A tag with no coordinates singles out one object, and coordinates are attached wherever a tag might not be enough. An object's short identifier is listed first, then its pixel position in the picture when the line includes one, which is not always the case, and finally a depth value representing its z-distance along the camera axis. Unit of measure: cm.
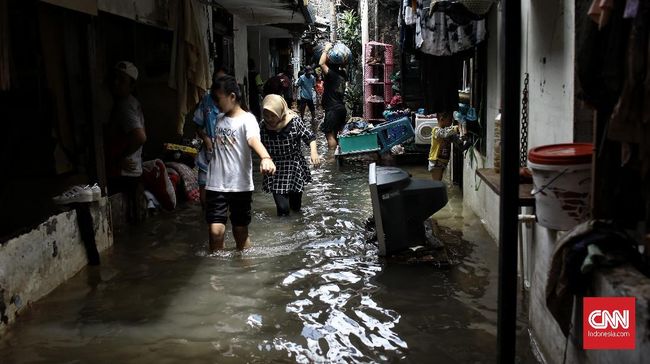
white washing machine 1239
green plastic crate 1224
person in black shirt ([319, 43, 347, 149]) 1377
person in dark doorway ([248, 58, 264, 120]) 1688
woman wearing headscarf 781
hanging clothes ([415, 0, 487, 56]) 748
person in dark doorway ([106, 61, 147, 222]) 736
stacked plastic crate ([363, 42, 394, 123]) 1675
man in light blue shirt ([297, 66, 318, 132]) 2039
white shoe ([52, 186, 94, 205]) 605
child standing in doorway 897
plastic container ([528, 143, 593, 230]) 346
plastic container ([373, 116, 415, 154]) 1233
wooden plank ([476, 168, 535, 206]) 388
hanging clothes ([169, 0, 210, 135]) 780
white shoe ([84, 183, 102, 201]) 626
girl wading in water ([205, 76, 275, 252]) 610
